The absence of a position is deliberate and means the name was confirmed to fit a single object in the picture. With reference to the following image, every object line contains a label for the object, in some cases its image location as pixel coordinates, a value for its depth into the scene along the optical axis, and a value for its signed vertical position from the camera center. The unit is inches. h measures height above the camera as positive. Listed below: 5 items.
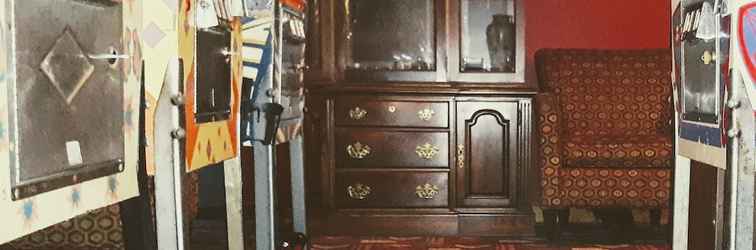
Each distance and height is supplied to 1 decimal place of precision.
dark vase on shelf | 157.5 +11.0
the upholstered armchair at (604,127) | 144.9 -4.9
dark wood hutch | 148.6 -9.7
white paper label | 44.3 -2.5
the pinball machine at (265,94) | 84.0 +0.8
